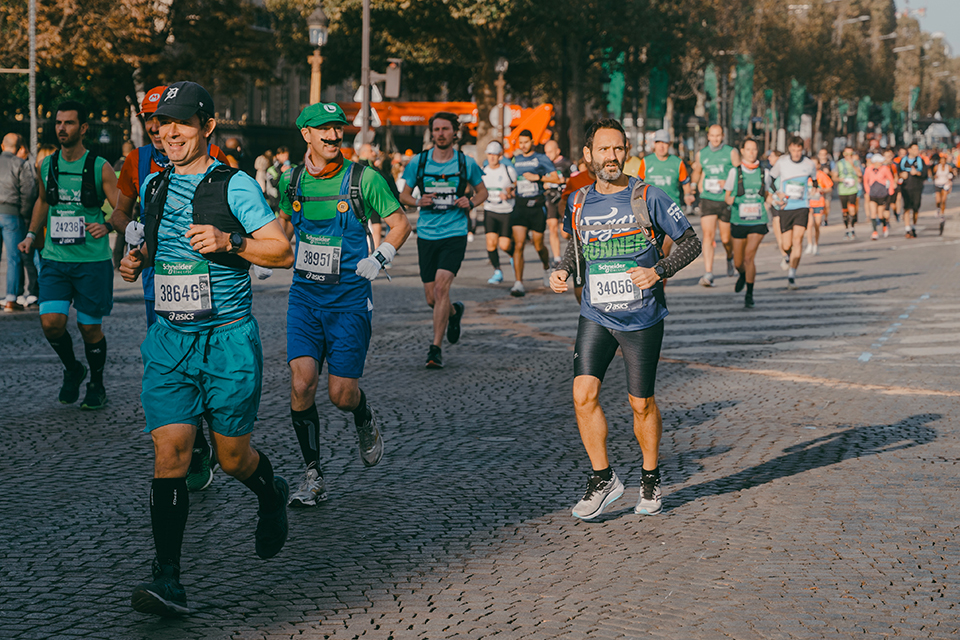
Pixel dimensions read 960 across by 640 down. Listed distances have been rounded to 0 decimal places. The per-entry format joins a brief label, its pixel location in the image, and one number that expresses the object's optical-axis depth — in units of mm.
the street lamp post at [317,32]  24656
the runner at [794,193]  15867
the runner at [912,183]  26453
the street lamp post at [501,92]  32375
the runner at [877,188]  25125
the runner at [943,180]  30953
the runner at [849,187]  25922
